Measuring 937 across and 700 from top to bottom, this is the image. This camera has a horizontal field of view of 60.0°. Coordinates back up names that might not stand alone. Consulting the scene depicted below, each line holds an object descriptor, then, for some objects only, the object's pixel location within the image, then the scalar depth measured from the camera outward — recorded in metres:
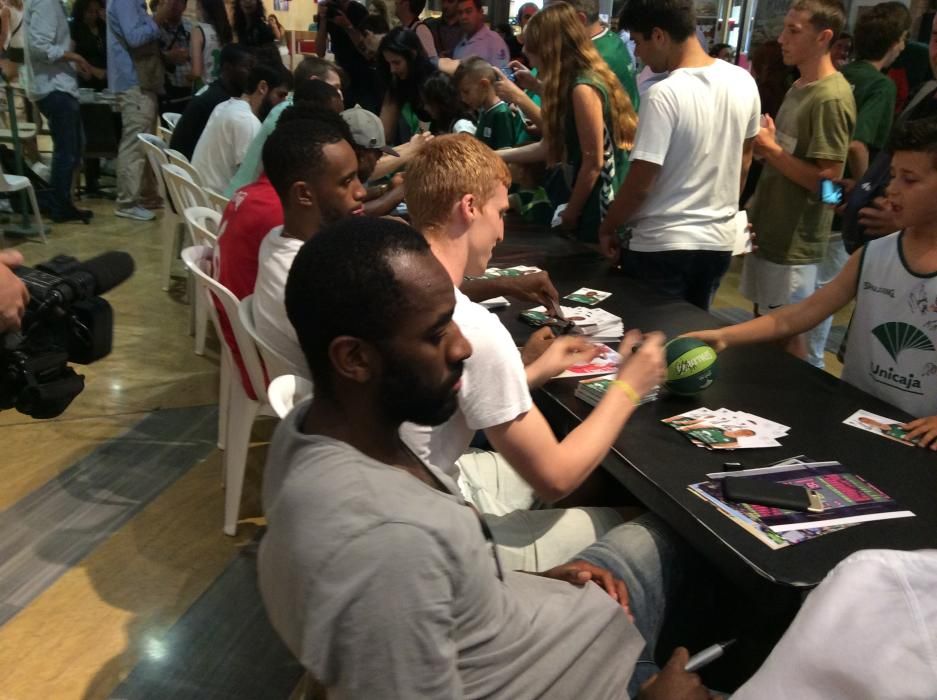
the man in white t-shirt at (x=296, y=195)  2.07
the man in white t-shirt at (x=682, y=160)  2.64
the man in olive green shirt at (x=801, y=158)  2.94
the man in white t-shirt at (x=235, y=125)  4.10
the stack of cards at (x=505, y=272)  2.46
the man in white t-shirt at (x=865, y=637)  0.77
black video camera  1.39
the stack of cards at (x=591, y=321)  2.22
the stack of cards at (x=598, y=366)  1.99
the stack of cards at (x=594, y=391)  1.81
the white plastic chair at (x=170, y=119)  5.60
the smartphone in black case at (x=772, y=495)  1.42
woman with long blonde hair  3.08
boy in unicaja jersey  1.85
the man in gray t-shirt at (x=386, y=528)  0.90
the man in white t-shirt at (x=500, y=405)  1.46
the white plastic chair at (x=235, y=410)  2.38
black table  1.32
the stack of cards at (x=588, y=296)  2.47
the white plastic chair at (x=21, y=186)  5.03
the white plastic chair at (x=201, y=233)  3.07
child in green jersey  3.98
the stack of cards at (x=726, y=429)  1.64
